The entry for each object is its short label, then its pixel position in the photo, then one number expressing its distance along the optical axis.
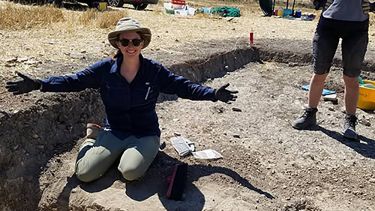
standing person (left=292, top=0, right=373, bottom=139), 3.98
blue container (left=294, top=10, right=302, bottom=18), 14.26
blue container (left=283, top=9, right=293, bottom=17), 14.42
